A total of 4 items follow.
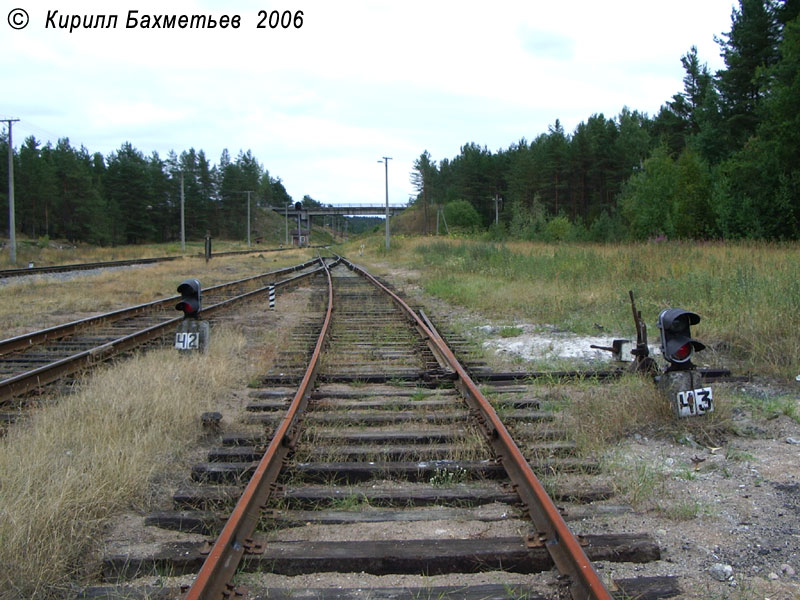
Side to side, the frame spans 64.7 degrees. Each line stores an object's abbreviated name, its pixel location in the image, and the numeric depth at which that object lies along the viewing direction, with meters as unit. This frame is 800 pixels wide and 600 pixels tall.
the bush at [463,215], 91.75
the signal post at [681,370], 4.92
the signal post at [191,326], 7.82
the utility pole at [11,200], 32.22
